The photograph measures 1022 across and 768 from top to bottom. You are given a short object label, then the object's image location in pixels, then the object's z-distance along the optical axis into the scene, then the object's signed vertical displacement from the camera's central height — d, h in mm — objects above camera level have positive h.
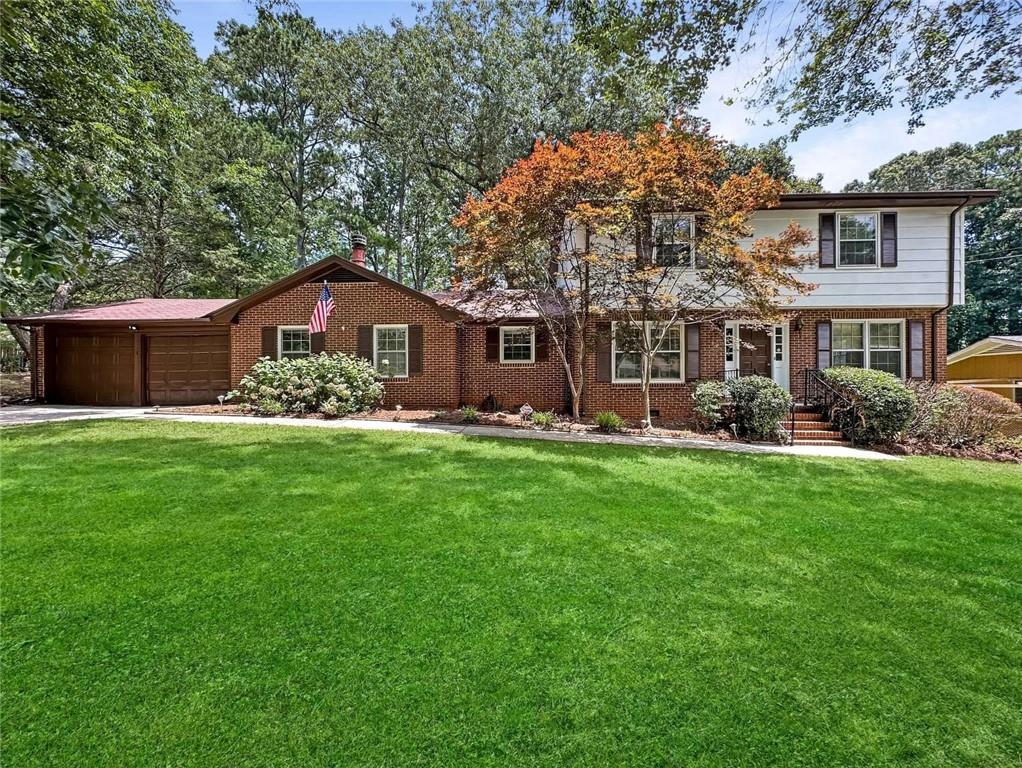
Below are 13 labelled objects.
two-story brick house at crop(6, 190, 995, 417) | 11664 +1152
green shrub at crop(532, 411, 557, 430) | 10383 -992
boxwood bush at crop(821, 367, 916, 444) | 8891 -662
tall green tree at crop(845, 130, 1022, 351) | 26938 +8780
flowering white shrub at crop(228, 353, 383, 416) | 11508 -221
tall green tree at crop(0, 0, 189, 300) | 9727 +6762
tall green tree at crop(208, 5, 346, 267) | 21250 +13346
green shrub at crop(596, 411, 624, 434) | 9992 -998
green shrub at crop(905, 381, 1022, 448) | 8836 -846
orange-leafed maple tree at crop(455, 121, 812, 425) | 9148 +3019
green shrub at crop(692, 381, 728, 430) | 10297 -624
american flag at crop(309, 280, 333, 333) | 11664 +1646
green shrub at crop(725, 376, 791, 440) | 9383 -657
